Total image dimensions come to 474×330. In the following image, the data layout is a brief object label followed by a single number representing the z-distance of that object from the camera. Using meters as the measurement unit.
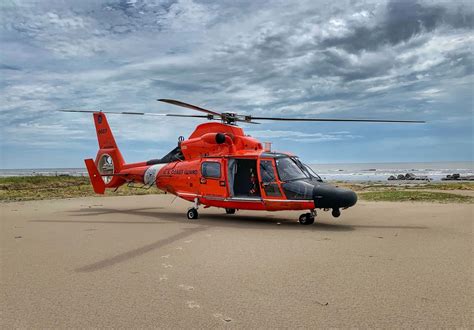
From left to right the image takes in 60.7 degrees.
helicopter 11.06
